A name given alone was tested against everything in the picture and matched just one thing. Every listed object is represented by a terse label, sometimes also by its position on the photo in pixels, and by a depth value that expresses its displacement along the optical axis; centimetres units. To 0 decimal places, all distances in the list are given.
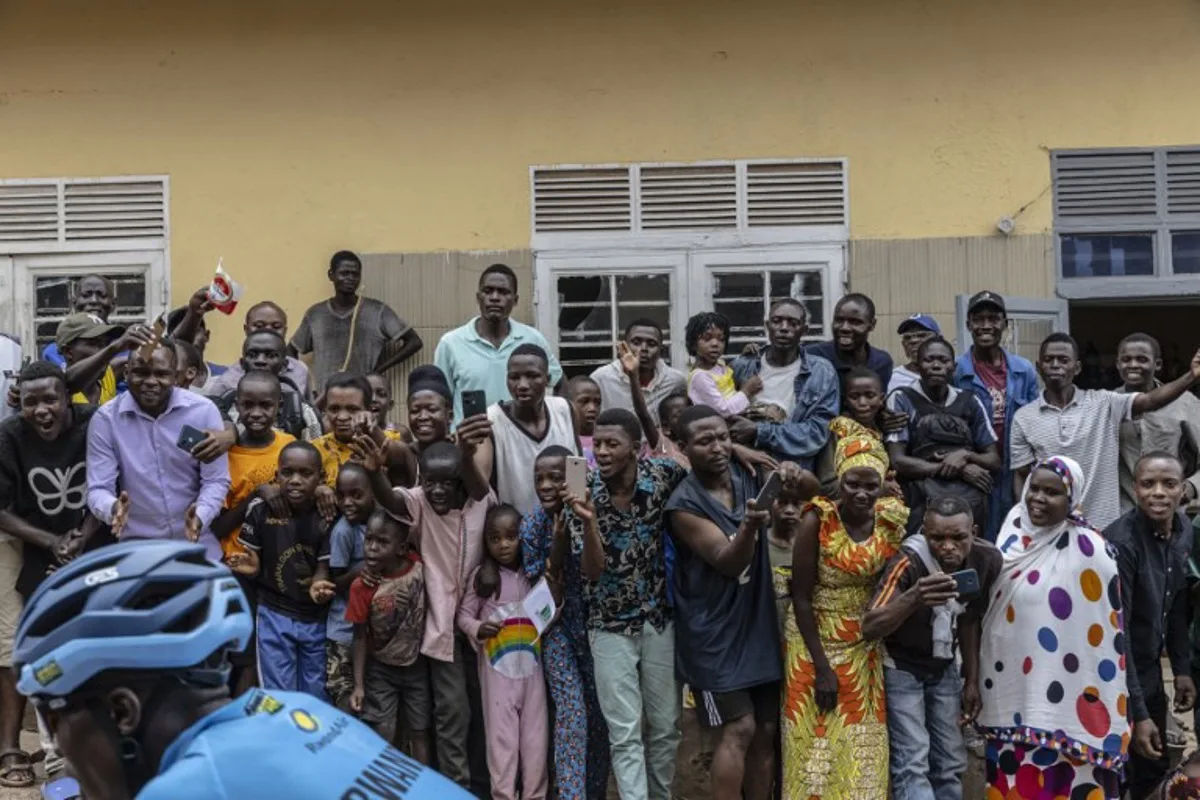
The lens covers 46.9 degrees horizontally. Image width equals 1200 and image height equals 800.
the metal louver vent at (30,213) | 832
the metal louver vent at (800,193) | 815
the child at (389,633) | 551
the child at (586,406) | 630
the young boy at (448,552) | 556
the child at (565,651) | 543
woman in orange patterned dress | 524
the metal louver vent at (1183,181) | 811
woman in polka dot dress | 526
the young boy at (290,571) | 561
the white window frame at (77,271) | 828
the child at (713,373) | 648
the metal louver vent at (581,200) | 819
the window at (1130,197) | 810
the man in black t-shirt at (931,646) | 519
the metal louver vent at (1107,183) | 811
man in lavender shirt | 561
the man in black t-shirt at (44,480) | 567
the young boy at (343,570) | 558
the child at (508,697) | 550
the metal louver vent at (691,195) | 819
